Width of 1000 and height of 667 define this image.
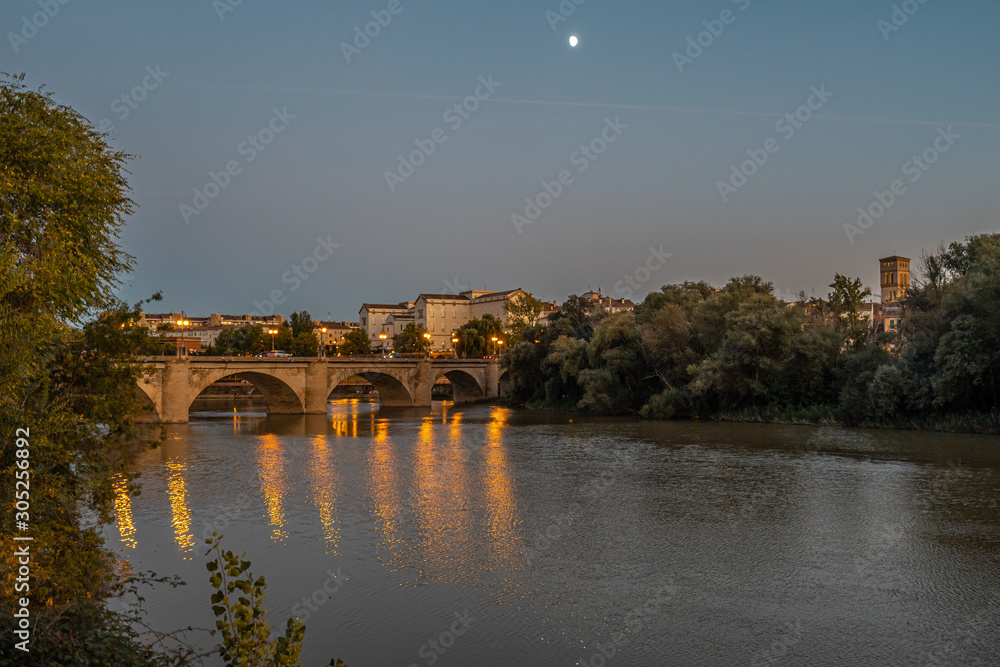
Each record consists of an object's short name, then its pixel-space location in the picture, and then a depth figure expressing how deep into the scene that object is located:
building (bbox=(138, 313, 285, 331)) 178.38
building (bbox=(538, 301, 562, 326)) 127.36
